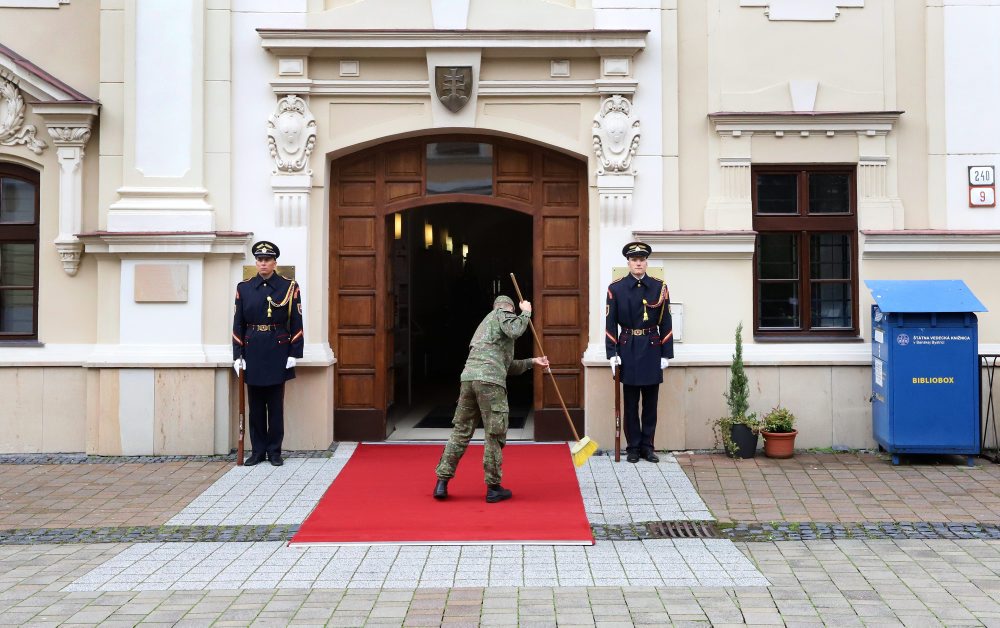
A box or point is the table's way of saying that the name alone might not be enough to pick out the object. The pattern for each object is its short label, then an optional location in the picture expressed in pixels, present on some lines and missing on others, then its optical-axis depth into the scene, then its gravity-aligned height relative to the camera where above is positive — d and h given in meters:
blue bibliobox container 8.62 -0.48
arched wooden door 9.90 +0.80
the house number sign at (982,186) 9.55 +1.48
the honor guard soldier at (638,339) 8.86 -0.12
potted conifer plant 9.03 -0.97
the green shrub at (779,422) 9.09 -0.97
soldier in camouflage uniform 7.12 -0.47
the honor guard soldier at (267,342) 8.85 -0.15
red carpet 6.59 -1.46
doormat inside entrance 11.23 -1.19
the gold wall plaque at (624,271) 9.48 +0.58
